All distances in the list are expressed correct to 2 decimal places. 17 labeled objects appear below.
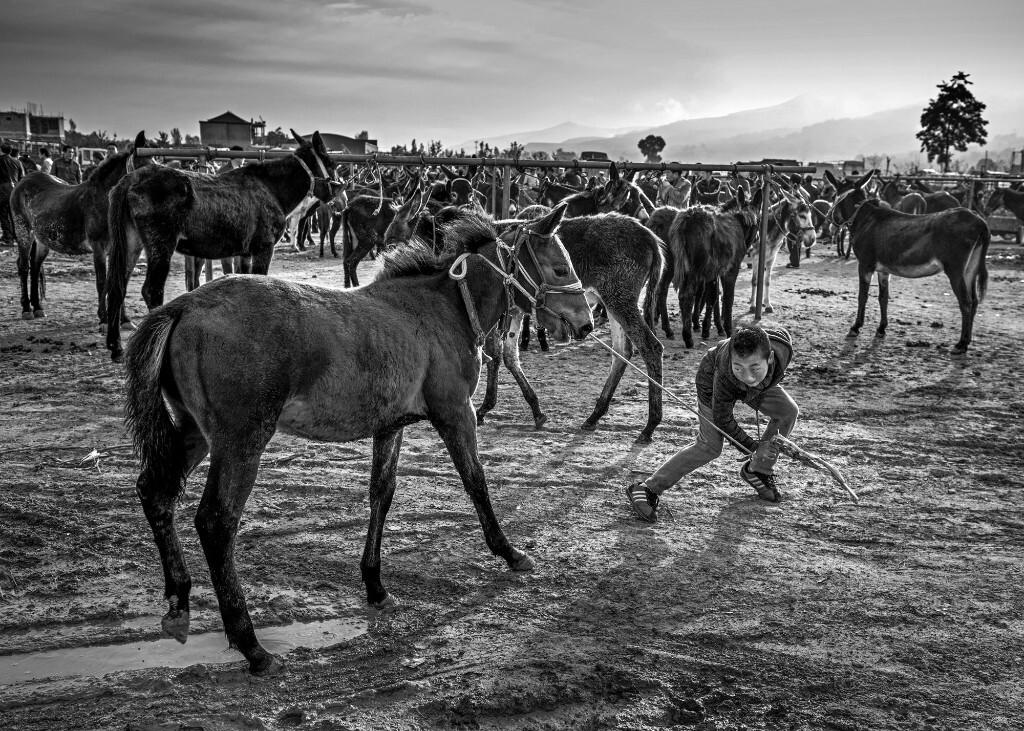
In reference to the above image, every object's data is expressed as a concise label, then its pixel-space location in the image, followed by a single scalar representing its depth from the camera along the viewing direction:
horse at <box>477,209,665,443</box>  7.75
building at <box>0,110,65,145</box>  53.45
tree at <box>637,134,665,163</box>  63.94
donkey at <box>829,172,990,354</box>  11.76
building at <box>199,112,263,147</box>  48.88
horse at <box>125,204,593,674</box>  3.65
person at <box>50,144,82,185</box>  24.17
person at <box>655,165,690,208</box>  21.75
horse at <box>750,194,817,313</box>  14.25
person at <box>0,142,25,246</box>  18.41
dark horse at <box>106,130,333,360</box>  9.36
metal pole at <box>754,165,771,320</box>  11.72
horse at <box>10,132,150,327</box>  10.98
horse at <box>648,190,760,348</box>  11.41
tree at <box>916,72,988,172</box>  43.66
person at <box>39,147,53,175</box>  23.60
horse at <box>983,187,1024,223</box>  25.52
